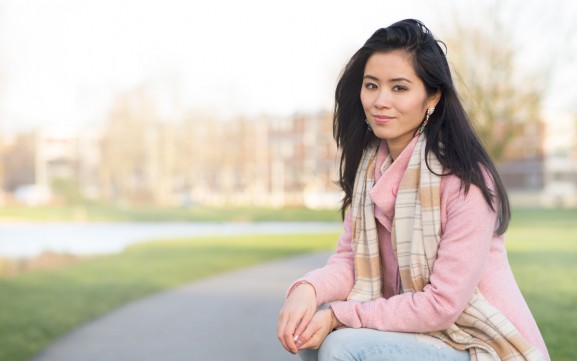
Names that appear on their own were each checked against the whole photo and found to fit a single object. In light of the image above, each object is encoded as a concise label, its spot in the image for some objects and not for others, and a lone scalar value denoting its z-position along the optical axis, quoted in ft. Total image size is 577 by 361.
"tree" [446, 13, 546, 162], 65.67
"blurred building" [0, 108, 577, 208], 142.31
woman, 6.47
